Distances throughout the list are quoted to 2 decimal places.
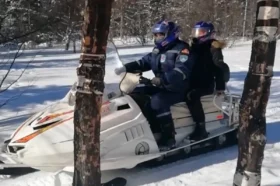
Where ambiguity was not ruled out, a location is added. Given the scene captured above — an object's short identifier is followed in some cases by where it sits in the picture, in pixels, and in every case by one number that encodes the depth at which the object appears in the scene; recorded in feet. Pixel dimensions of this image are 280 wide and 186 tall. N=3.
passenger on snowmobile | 21.43
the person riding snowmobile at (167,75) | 19.77
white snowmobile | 17.43
